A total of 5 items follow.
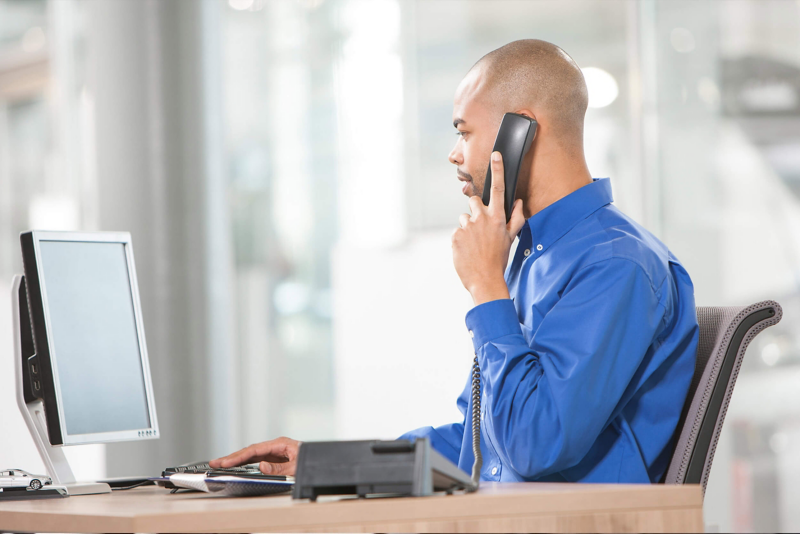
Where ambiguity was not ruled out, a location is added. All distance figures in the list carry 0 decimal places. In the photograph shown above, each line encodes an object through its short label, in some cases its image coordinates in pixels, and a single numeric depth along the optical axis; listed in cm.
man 365
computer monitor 386
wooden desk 340
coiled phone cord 366
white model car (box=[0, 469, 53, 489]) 378
